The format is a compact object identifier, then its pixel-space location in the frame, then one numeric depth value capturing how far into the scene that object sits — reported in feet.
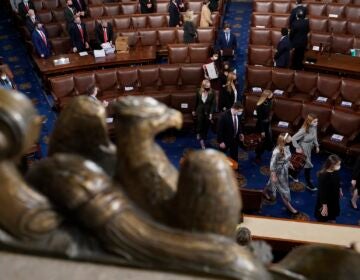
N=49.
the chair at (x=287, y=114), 26.17
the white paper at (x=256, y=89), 28.32
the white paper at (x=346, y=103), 26.73
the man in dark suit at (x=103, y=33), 33.78
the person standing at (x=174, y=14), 36.73
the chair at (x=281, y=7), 39.11
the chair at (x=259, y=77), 28.78
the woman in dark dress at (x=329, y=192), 17.74
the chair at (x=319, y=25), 35.15
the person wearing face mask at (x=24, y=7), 38.06
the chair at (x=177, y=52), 32.58
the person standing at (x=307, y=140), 22.25
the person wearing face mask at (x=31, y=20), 34.32
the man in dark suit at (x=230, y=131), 23.36
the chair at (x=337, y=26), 34.71
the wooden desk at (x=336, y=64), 29.84
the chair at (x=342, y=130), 24.61
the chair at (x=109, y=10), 39.75
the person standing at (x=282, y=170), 20.27
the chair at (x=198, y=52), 32.48
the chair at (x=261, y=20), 36.55
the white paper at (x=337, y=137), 24.95
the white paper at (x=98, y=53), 32.89
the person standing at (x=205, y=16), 36.52
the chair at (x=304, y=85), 28.09
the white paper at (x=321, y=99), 27.52
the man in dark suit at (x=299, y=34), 31.12
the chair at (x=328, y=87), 27.48
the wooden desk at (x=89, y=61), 31.82
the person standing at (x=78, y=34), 33.99
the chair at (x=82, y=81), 28.53
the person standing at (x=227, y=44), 33.14
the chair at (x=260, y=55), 31.76
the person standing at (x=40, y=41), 32.53
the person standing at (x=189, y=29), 33.91
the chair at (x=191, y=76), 29.50
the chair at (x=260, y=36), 33.99
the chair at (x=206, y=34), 35.27
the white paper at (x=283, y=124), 26.37
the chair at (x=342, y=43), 32.35
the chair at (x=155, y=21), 37.93
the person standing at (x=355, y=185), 21.11
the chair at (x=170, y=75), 29.71
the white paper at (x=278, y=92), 28.22
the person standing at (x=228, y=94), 26.47
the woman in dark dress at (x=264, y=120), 24.31
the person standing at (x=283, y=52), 29.81
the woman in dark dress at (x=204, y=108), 25.49
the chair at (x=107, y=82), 28.96
